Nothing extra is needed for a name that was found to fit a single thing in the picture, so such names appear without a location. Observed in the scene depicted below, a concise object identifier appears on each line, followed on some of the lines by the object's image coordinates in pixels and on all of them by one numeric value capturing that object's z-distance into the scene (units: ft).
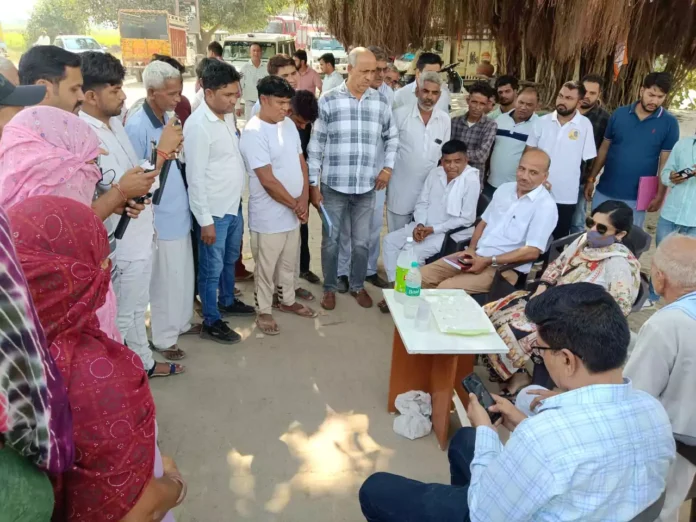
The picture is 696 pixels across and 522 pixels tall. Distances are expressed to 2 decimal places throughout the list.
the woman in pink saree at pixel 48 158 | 5.90
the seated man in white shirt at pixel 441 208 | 13.30
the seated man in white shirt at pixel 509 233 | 11.57
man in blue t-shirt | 14.10
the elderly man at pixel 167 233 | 9.91
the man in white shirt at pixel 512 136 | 14.90
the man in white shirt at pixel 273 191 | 11.69
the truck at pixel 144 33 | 62.62
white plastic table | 8.65
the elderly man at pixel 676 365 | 6.18
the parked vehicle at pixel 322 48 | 64.84
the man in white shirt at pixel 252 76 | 31.94
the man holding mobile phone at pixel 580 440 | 4.05
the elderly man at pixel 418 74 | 15.35
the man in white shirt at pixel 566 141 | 14.35
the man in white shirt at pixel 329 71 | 27.91
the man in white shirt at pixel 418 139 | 14.01
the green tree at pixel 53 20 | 107.24
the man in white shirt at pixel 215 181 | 10.61
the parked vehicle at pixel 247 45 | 46.06
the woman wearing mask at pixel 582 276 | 9.20
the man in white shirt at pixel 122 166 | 8.32
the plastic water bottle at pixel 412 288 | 9.84
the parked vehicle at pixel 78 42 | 68.54
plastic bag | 9.40
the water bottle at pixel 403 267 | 10.37
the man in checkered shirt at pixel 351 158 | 12.87
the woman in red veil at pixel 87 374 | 3.38
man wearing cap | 6.14
